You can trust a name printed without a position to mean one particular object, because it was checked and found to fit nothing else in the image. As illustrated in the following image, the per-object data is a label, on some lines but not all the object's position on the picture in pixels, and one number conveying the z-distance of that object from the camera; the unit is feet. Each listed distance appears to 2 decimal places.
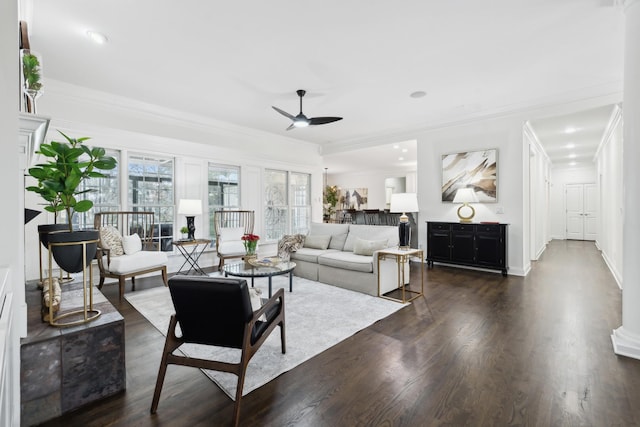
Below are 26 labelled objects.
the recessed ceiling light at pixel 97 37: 9.92
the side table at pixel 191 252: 16.48
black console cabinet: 16.52
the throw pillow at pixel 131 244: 13.87
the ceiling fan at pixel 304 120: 14.40
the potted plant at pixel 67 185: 5.55
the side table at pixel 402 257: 12.50
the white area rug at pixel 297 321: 7.25
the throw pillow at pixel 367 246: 14.03
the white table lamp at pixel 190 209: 16.84
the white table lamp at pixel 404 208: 13.69
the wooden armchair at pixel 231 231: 17.72
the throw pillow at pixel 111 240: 13.38
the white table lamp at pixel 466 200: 17.58
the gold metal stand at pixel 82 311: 5.81
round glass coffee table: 11.59
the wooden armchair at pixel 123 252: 13.07
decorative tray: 12.85
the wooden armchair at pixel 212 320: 5.68
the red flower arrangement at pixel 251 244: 13.57
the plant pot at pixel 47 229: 5.97
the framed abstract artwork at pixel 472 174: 17.56
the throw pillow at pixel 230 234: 18.16
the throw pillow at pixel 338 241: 16.60
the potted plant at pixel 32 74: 6.34
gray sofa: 13.21
